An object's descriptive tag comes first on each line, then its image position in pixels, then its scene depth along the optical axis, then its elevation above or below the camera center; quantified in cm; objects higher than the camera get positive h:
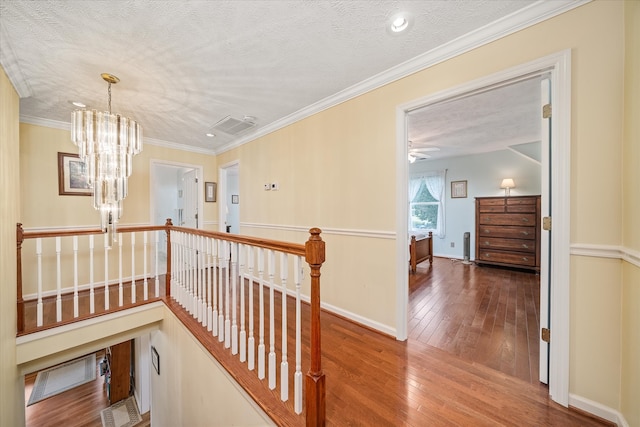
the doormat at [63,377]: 436 -338
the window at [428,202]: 609 +23
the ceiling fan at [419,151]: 490 +133
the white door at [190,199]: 475 +27
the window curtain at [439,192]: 604 +50
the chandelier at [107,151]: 214 +59
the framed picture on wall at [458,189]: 574 +54
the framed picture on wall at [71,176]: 337 +52
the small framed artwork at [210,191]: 479 +42
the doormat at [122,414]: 380 -344
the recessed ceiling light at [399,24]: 161 +132
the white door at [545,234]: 154 -16
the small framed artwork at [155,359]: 322 -211
